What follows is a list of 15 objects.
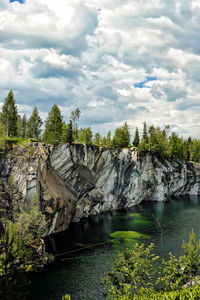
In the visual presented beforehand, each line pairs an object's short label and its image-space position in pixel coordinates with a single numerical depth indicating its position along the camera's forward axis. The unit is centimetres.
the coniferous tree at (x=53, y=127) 7594
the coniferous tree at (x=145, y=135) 12232
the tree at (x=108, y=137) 14118
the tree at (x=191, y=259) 2445
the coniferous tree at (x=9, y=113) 7762
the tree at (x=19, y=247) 1879
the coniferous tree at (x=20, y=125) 11294
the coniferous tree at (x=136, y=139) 12574
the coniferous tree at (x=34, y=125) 9625
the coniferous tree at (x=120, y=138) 10675
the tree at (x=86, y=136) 10248
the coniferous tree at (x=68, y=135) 7756
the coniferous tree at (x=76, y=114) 10338
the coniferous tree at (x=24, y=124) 11403
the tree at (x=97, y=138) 14262
